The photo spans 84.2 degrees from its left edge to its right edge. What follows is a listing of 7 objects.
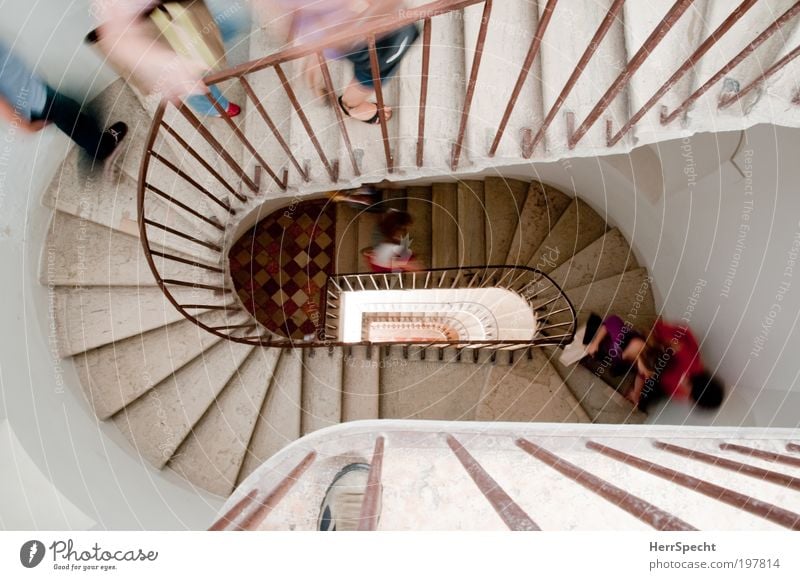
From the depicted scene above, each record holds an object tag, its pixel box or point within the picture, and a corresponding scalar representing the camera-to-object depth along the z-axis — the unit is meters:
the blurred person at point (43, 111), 2.07
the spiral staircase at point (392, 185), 1.79
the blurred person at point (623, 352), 3.19
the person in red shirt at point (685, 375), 3.03
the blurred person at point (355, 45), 2.11
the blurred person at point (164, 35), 2.17
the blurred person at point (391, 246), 3.86
